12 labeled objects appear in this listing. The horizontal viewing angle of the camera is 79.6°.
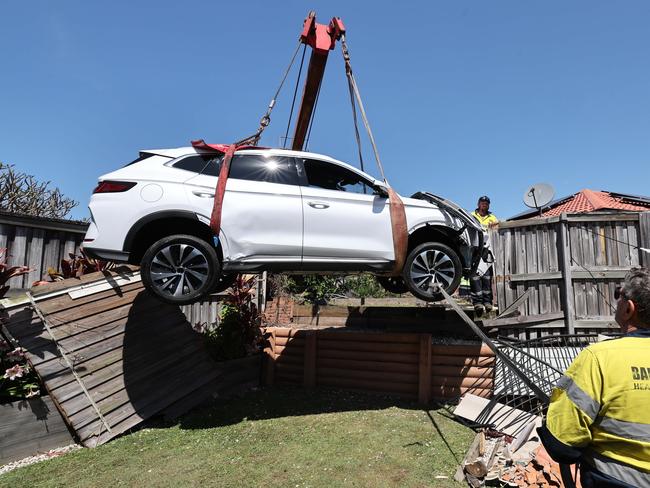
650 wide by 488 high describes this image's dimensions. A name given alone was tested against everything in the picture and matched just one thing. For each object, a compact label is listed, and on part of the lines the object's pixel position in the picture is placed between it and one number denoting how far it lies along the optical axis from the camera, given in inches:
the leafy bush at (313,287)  416.4
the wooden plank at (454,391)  229.8
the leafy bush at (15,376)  174.7
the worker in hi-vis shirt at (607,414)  63.6
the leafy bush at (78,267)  214.4
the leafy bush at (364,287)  462.0
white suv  167.6
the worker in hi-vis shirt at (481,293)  265.9
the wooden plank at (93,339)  181.3
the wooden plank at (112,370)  182.4
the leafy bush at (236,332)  268.2
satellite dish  346.6
